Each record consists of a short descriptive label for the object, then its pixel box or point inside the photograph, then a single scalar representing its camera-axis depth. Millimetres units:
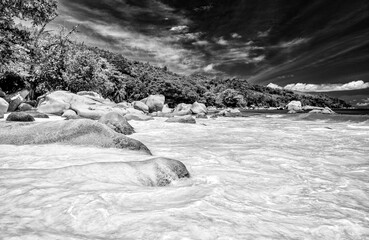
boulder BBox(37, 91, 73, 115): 17484
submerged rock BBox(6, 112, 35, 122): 8875
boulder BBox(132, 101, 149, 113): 33469
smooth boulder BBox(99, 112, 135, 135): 9679
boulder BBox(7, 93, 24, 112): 16844
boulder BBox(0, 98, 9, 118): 12548
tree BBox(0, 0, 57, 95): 11508
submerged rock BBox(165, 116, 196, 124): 17750
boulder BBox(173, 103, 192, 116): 33119
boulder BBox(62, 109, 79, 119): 15312
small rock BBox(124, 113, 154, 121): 18375
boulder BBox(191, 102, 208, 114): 40350
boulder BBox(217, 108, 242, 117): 34031
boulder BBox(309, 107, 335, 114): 37875
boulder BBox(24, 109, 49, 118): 13104
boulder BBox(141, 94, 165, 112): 37469
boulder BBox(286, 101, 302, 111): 77975
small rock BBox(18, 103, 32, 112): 17039
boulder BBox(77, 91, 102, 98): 23609
